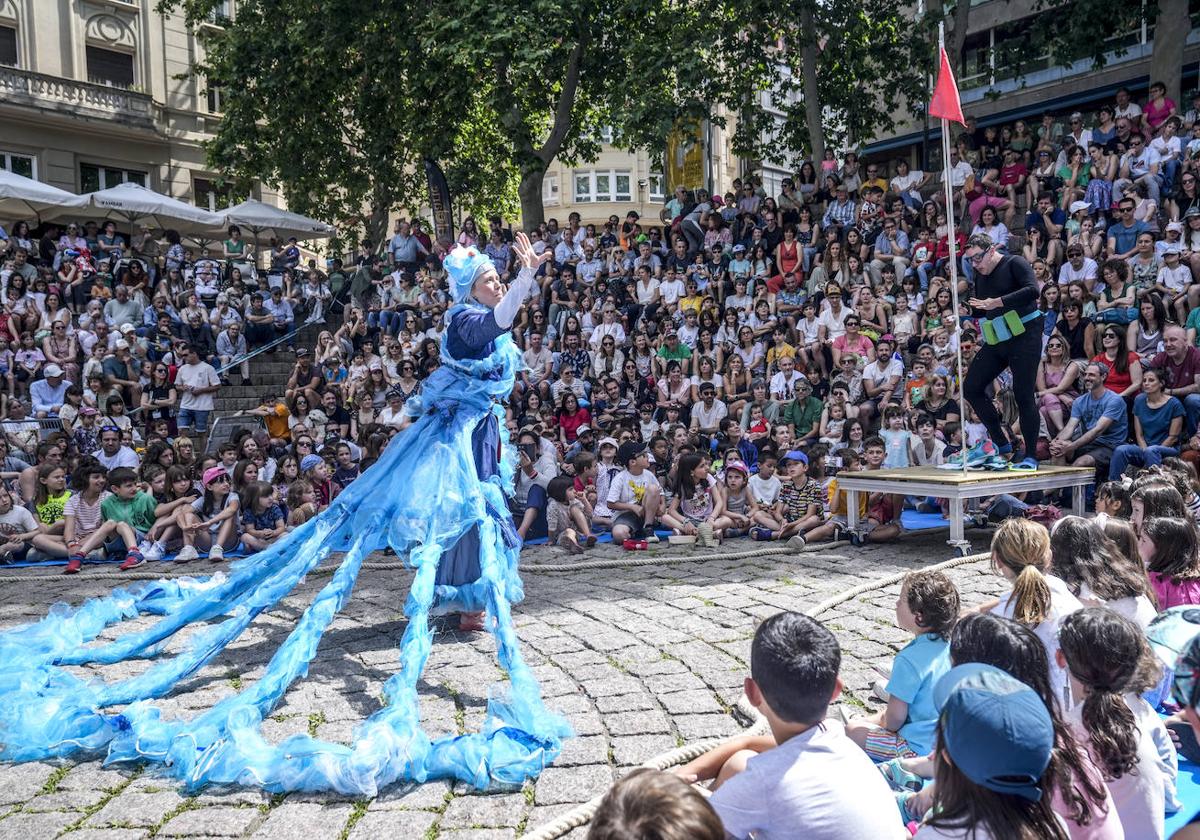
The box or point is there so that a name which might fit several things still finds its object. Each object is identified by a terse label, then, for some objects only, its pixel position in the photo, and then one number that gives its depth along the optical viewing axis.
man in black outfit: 7.58
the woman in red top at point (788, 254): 13.54
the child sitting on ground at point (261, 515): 9.45
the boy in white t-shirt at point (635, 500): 9.38
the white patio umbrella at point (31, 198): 17.06
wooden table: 7.49
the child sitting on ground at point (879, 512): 8.56
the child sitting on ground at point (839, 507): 8.73
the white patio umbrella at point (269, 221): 18.88
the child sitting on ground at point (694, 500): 9.32
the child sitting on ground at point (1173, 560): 4.28
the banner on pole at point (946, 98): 7.96
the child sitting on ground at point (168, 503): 9.38
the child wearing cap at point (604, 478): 9.74
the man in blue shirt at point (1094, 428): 8.72
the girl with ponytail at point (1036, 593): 3.67
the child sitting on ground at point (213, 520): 9.29
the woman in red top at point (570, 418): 12.09
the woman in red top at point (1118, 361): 9.27
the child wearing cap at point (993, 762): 1.93
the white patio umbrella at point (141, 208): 18.17
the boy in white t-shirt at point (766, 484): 9.41
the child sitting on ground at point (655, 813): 1.73
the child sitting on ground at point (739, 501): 9.24
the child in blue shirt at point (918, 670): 3.59
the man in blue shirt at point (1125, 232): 10.63
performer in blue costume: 3.86
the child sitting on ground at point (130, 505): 9.46
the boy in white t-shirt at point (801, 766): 2.24
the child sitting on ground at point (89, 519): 9.28
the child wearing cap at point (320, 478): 9.93
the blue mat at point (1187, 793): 3.05
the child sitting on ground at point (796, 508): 8.94
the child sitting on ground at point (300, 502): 9.45
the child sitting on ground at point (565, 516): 9.19
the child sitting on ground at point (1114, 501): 5.73
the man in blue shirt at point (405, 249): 17.88
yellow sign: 24.17
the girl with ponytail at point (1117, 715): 2.80
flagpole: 7.74
